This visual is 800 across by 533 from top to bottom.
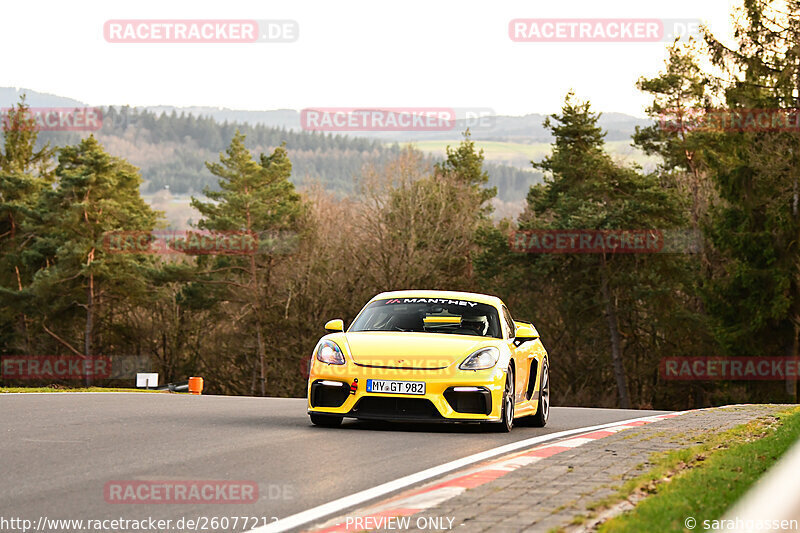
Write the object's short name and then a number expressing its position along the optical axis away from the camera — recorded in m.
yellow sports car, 22.44
